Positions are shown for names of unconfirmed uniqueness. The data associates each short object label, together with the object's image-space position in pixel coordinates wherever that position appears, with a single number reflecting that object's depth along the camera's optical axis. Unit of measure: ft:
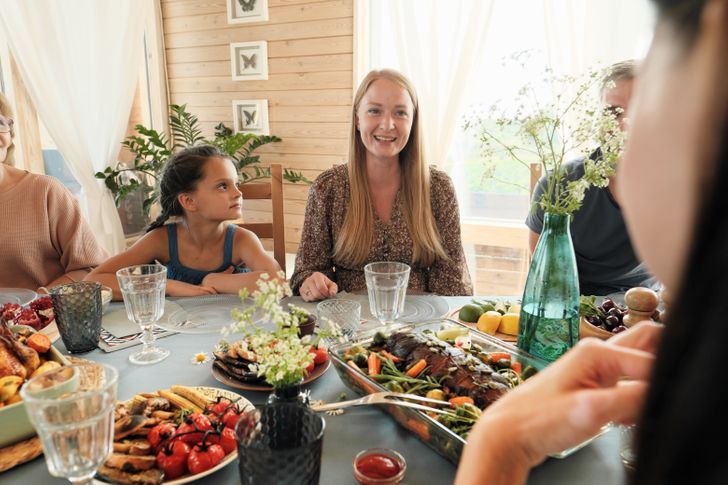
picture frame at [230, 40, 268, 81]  13.34
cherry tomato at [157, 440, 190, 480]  2.46
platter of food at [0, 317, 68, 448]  2.67
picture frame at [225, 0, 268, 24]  13.08
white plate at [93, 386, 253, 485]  2.37
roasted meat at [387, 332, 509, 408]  2.88
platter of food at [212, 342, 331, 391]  3.32
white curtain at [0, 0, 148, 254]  12.20
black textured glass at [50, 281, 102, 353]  3.84
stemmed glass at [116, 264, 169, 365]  3.87
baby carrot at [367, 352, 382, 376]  3.30
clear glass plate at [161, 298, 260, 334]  4.49
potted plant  12.64
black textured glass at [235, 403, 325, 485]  2.00
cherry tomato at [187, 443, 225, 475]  2.47
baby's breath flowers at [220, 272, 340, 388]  2.32
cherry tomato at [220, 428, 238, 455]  2.60
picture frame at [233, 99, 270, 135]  13.58
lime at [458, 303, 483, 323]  4.62
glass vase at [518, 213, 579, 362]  3.72
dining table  2.52
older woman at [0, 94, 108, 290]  6.78
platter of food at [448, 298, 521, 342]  4.38
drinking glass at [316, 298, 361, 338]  4.22
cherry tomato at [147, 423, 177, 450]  2.59
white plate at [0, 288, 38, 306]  4.94
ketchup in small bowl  2.38
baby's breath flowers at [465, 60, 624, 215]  3.21
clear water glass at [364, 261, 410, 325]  4.11
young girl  7.06
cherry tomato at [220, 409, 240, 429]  2.77
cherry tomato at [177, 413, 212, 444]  2.60
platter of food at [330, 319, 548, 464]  2.68
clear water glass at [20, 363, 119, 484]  1.99
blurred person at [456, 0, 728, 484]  0.57
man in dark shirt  6.59
